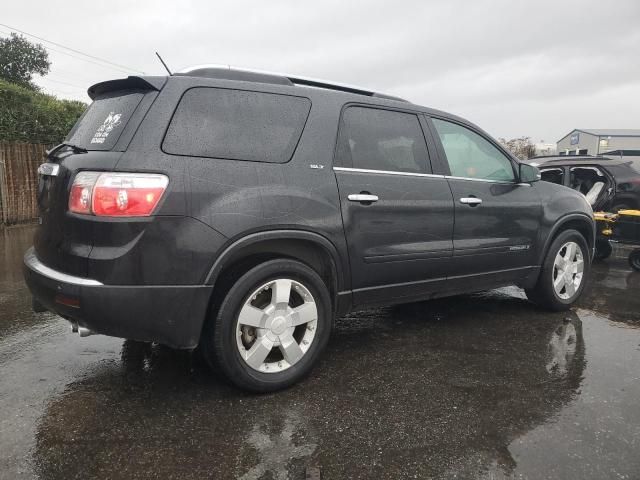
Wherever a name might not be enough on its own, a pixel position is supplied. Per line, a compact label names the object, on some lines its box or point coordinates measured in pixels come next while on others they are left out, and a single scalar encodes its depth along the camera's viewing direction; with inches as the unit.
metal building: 1576.0
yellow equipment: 274.2
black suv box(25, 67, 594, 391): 98.6
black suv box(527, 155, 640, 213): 308.2
